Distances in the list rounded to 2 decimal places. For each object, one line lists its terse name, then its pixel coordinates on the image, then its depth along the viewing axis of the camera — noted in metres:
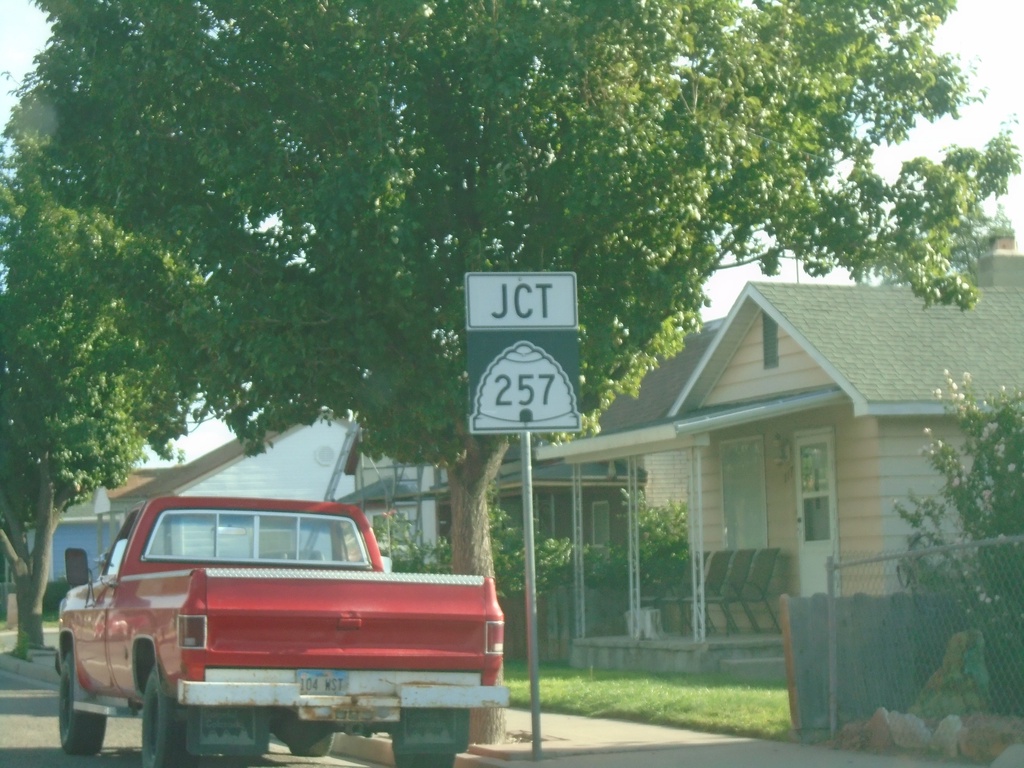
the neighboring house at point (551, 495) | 26.41
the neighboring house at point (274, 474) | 45.66
